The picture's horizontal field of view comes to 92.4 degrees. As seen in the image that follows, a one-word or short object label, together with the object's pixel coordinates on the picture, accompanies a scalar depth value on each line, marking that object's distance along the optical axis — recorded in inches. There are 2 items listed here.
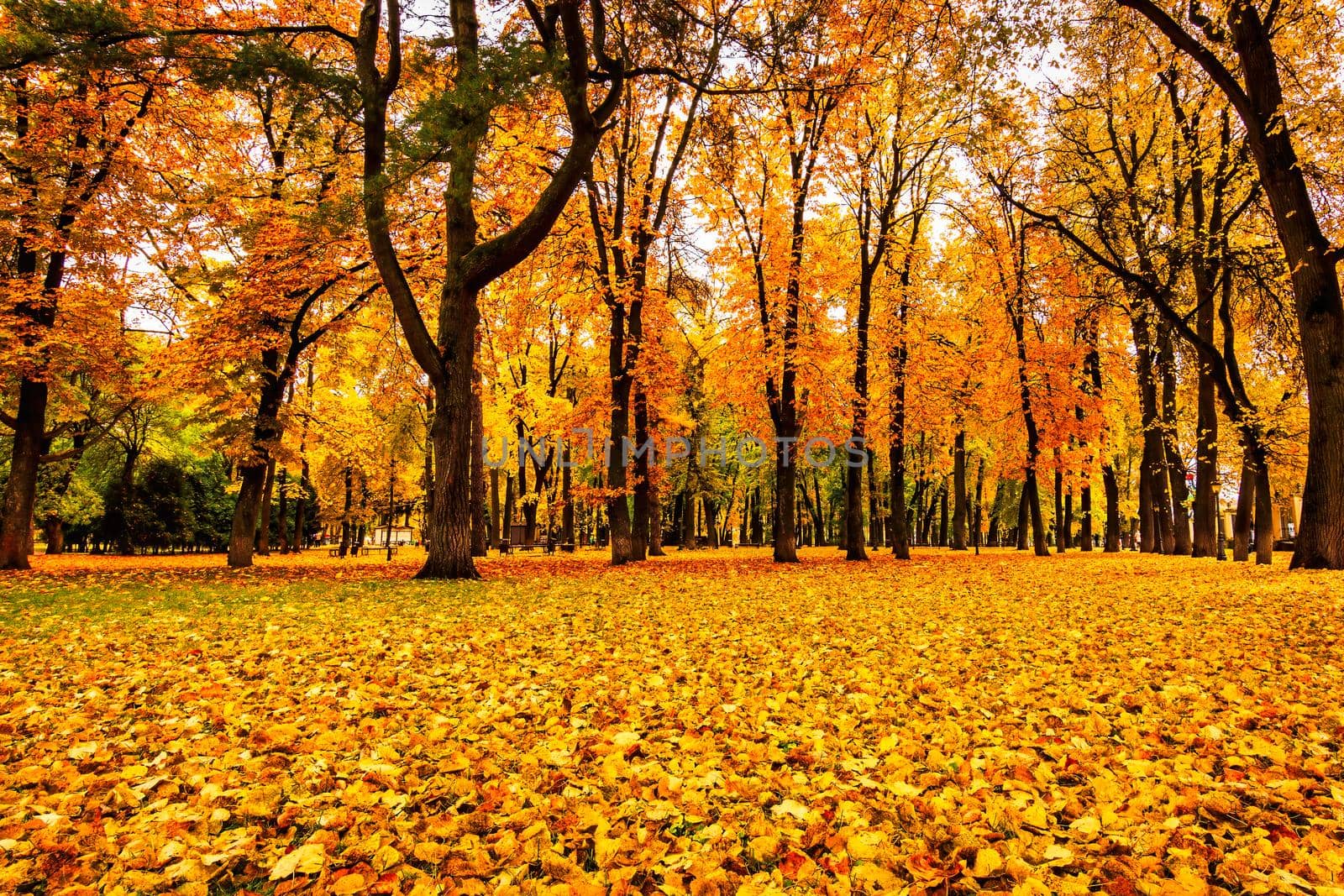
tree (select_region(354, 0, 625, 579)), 394.0
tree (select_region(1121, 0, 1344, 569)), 358.9
